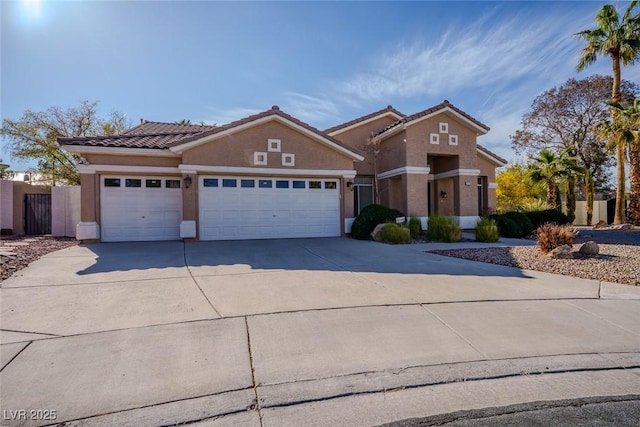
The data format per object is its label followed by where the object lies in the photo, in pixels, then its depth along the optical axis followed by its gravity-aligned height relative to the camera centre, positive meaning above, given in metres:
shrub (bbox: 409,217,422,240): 14.99 -0.81
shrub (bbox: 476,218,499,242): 14.43 -0.99
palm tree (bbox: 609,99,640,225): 20.90 +4.00
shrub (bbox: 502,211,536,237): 17.19 -0.71
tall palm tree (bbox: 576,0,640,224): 21.44 +10.02
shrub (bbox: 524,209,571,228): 18.91 -0.52
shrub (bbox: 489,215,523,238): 16.92 -0.97
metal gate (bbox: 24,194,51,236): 16.69 -0.05
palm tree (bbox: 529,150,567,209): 22.97 +2.38
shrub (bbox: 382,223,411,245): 13.59 -0.97
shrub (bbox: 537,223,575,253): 10.38 -0.90
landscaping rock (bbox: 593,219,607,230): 23.17 -1.21
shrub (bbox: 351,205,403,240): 14.65 -0.41
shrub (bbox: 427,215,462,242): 14.43 -0.88
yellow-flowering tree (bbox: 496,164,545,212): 27.42 +1.31
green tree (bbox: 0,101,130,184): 22.03 +4.57
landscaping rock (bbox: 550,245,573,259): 9.74 -1.26
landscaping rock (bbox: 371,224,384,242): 14.03 -0.95
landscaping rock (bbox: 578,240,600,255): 10.15 -1.21
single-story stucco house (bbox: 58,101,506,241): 13.20 +1.39
